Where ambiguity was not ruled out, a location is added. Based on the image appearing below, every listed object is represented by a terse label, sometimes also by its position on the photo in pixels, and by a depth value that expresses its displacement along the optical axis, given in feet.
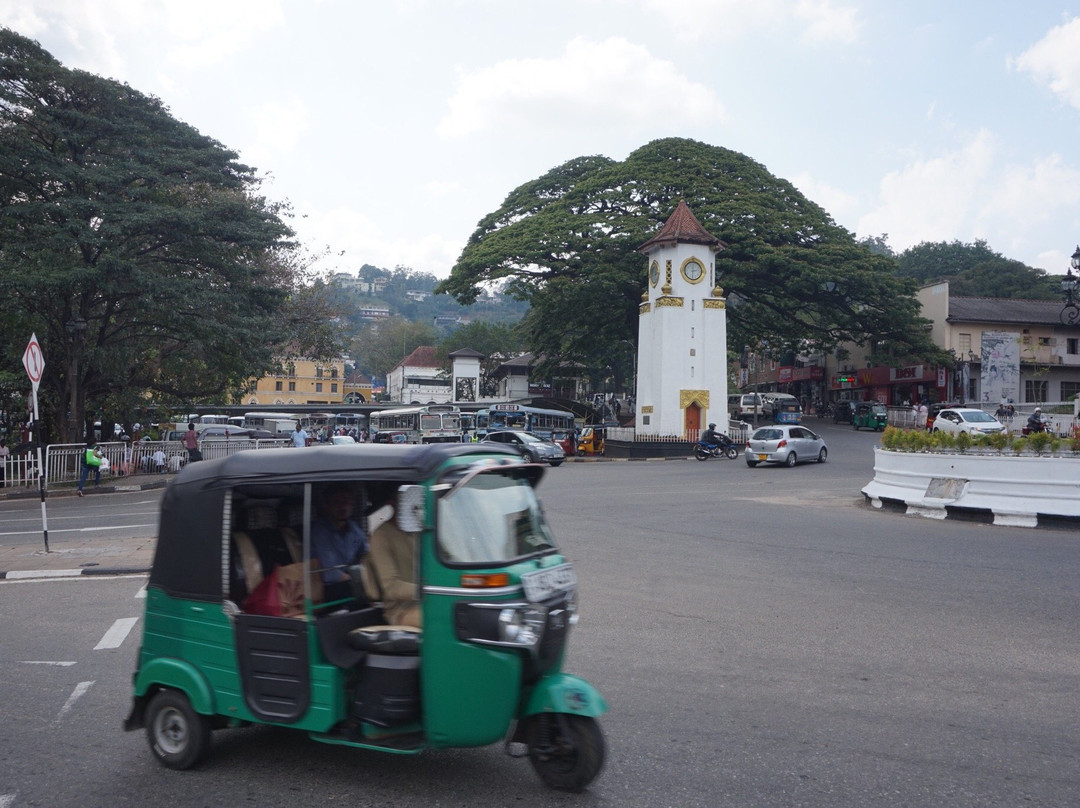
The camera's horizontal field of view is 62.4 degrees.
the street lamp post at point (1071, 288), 80.52
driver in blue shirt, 17.10
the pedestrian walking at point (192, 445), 100.63
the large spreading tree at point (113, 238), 81.10
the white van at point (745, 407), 187.52
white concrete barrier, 49.47
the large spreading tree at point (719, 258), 145.79
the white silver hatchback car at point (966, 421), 110.52
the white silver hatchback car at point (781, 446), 102.47
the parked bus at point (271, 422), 196.34
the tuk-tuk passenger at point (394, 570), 16.10
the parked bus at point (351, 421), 203.58
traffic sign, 46.44
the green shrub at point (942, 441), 56.18
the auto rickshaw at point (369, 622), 14.96
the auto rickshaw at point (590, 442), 134.51
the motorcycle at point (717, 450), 118.52
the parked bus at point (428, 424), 146.92
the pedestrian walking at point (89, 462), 79.82
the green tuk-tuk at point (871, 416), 163.43
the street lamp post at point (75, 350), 82.33
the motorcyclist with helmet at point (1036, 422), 96.71
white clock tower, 134.92
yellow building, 350.02
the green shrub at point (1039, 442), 50.75
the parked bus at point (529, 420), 150.51
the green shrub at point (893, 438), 60.95
